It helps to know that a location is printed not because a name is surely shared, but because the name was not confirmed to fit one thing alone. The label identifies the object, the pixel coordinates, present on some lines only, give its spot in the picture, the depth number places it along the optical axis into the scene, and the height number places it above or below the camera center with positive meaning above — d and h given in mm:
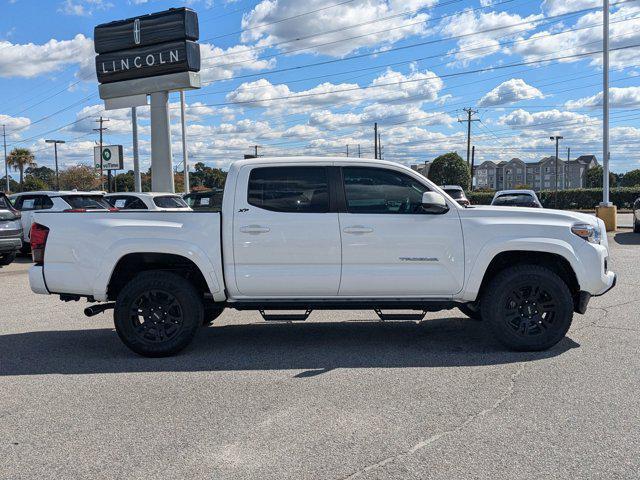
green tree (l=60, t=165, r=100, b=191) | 81500 +2217
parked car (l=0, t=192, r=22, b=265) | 13539 -740
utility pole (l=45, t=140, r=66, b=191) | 75238 +6374
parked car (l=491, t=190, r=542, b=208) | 18906 -332
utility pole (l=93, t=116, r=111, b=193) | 70050 +7704
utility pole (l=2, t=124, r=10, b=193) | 84119 +4669
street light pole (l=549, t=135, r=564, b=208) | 72206 +5872
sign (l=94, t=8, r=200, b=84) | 21766 +5480
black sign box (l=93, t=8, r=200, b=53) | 21641 +6011
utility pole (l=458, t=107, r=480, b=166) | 62938 +5753
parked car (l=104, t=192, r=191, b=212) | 15352 -192
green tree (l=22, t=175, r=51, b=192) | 83106 +1401
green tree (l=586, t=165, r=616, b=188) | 104650 +1542
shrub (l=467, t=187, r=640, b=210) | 44409 -840
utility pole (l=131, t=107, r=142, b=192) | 31094 +2135
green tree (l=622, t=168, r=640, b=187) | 100062 +1417
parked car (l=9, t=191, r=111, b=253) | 15133 -190
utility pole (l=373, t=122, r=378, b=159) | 67125 +5683
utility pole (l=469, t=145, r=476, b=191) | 64156 +3501
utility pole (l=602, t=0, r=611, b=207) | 21484 +3155
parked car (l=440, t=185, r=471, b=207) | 19969 -80
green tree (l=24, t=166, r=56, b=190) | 102350 +4159
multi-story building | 142250 +3707
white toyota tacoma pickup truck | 5980 -630
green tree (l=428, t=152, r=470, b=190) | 62281 +1831
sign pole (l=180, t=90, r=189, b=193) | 33219 +2189
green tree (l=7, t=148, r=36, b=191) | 89125 +5504
